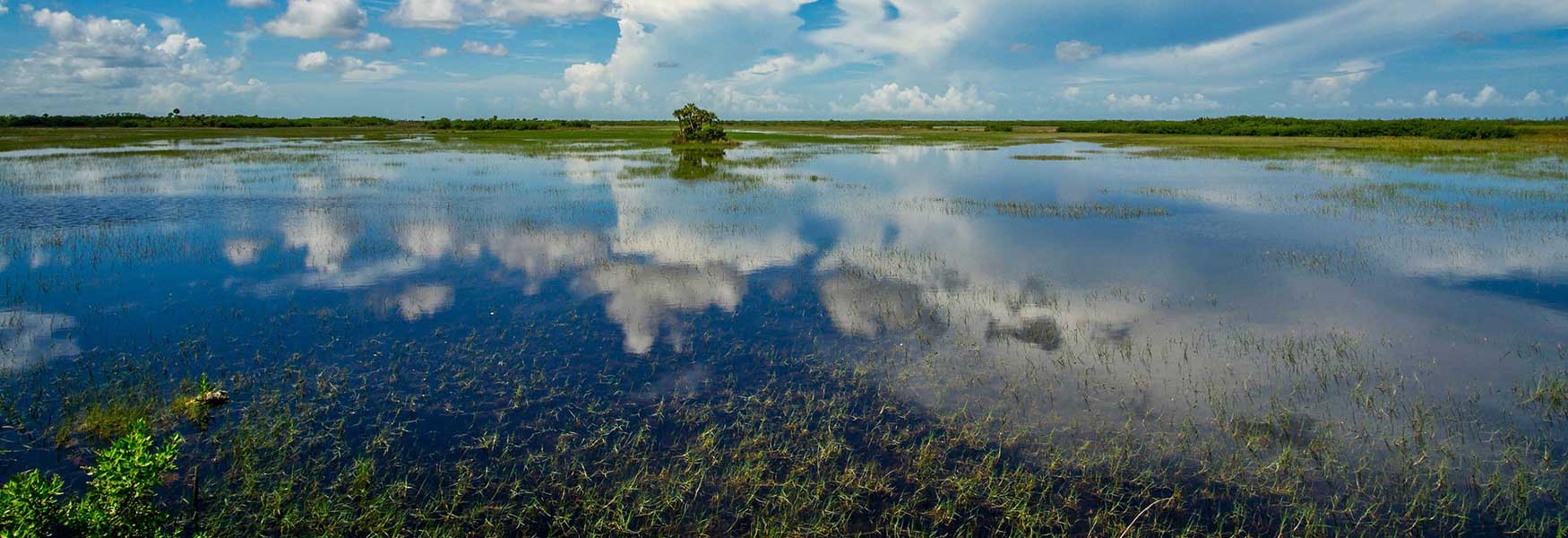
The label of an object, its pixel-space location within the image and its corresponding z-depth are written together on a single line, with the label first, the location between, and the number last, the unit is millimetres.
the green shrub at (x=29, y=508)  5312
